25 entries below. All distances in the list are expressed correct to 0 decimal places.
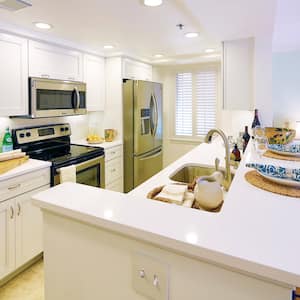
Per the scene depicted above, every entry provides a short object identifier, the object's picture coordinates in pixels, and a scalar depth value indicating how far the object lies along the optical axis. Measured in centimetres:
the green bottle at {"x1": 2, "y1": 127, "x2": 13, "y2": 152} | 254
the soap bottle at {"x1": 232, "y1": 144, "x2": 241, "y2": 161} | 207
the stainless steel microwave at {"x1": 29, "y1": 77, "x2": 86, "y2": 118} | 260
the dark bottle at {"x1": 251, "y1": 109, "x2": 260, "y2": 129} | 281
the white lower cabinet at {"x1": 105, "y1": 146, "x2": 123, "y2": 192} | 344
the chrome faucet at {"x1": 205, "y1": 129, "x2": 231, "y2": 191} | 148
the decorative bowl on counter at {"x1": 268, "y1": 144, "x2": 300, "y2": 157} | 172
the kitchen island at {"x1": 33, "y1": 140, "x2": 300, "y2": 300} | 58
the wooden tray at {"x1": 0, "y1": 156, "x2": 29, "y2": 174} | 206
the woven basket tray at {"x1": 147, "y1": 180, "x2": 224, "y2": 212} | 124
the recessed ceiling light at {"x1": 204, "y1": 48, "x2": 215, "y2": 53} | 342
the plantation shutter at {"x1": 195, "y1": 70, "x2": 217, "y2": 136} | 448
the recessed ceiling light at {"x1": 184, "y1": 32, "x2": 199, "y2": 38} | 264
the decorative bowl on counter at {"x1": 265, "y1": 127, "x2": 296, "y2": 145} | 215
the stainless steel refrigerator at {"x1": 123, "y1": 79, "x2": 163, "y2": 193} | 366
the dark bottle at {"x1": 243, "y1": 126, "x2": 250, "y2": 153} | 257
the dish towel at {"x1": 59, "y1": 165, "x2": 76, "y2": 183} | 244
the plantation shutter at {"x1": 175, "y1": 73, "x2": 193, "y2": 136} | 469
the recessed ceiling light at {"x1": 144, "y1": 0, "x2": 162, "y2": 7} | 182
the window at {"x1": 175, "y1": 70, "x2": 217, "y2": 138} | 451
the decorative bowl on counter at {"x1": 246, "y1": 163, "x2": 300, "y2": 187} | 112
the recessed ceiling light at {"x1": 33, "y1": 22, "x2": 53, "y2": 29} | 233
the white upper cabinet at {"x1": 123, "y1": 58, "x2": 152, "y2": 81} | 373
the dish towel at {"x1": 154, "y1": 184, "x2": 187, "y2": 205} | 123
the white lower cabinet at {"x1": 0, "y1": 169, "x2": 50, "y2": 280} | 204
